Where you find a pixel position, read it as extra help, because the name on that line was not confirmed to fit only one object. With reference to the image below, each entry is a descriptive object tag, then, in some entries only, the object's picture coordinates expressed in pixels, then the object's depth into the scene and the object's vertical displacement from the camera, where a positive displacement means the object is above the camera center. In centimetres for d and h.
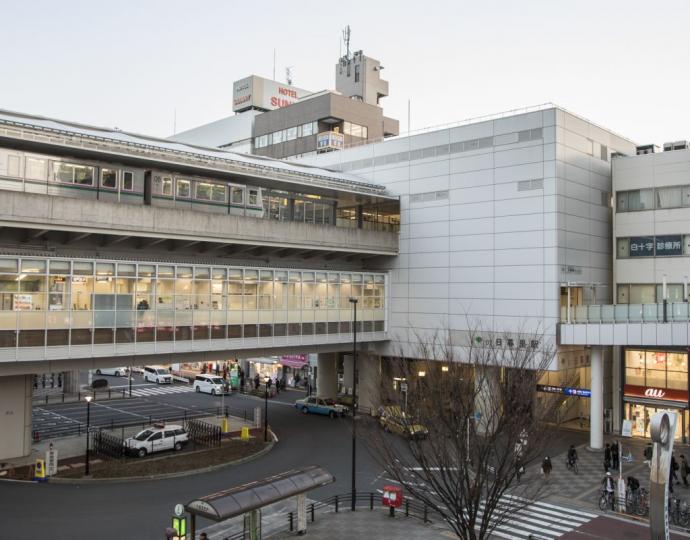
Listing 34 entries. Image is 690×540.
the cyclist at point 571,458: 2961 -760
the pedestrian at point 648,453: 2994 -744
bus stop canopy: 1694 -591
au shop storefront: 3562 -505
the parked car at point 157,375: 6147 -820
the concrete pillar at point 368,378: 4366 -587
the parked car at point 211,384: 5397 -799
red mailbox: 2253 -734
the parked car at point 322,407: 4356 -790
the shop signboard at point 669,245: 3681 +342
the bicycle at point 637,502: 2389 -787
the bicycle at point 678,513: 2273 -783
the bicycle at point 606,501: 2445 -797
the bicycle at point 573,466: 2954 -799
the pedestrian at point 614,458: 2991 -763
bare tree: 1725 -394
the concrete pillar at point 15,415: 3033 -615
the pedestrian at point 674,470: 2663 -738
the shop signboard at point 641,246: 3784 +340
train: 2853 +564
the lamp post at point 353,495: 2330 -753
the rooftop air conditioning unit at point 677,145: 3896 +992
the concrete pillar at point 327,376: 4841 -627
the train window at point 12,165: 2805 +573
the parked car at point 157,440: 3150 -767
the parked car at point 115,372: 6625 -859
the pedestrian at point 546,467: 2706 -736
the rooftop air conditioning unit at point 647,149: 4056 +1006
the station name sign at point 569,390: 3475 -514
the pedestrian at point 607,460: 2797 -732
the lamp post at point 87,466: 2746 -781
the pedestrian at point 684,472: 2712 -750
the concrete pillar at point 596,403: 3366 -563
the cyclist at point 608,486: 2450 -751
